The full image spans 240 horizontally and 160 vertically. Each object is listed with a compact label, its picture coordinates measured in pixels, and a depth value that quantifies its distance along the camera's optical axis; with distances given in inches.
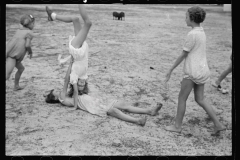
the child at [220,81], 198.2
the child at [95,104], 150.5
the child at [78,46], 141.3
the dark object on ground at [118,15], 511.5
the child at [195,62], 125.8
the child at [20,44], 159.8
